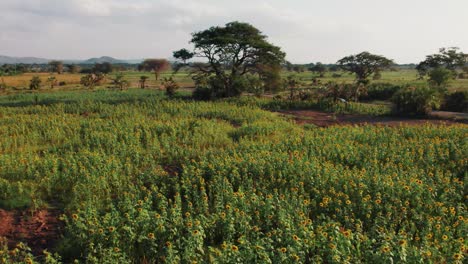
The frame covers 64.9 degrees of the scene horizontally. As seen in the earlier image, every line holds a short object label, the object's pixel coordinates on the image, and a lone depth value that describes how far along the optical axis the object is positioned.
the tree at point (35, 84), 41.59
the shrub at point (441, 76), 33.56
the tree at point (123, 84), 40.41
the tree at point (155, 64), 92.62
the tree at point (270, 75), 27.75
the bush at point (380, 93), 30.44
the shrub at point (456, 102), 22.92
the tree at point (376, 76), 50.25
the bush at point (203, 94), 27.81
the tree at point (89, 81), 43.79
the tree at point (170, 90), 30.38
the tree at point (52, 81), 43.04
